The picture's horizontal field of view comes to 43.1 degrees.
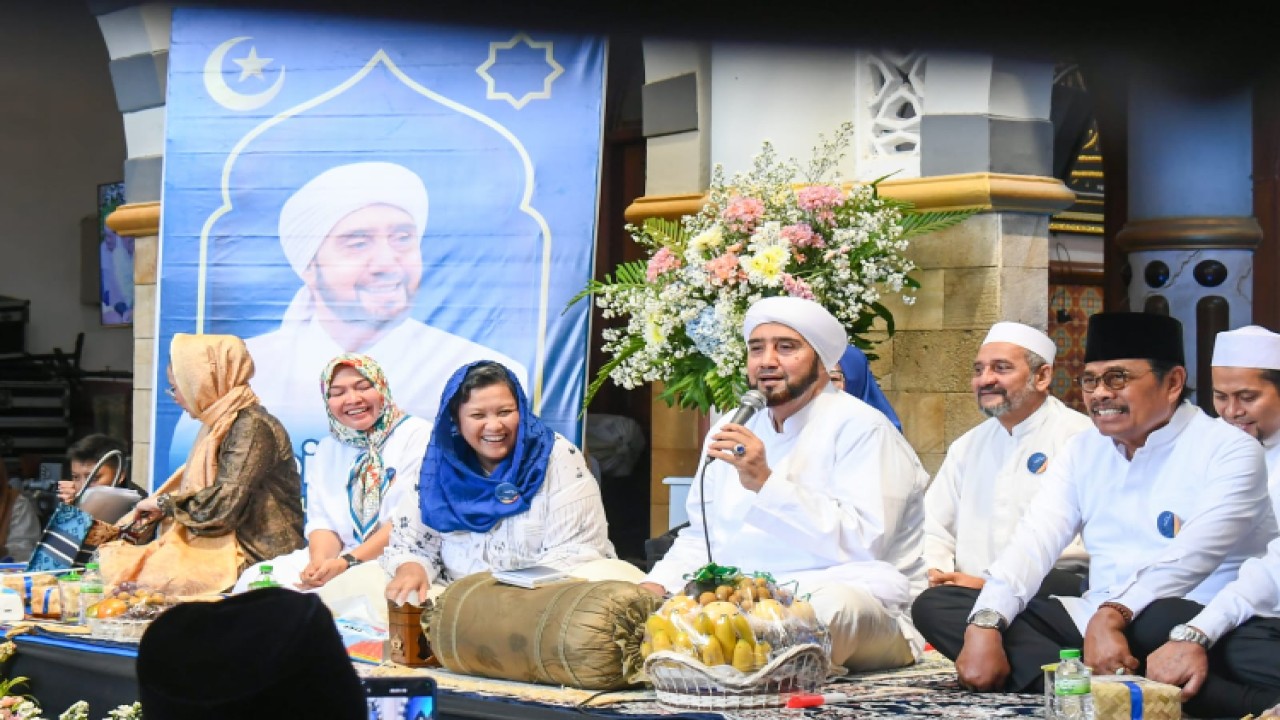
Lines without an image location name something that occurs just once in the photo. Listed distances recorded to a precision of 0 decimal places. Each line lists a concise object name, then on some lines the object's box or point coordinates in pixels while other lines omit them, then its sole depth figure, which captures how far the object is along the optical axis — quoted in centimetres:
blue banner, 722
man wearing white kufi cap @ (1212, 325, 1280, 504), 459
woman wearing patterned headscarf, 609
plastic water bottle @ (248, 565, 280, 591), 581
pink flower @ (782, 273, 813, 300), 573
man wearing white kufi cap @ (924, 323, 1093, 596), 539
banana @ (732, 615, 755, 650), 398
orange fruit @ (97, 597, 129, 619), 568
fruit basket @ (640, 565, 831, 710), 393
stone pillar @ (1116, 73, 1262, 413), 726
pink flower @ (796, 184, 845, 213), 595
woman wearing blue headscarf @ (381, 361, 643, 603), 506
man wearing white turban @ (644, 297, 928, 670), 435
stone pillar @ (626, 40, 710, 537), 740
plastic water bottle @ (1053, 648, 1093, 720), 337
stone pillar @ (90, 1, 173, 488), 886
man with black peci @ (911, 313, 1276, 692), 397
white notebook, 457
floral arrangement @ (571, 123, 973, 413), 584
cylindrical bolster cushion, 425
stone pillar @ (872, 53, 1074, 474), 654
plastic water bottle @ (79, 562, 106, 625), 586
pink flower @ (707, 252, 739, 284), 578
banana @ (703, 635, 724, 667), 395
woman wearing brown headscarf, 633
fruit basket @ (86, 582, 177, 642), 561
